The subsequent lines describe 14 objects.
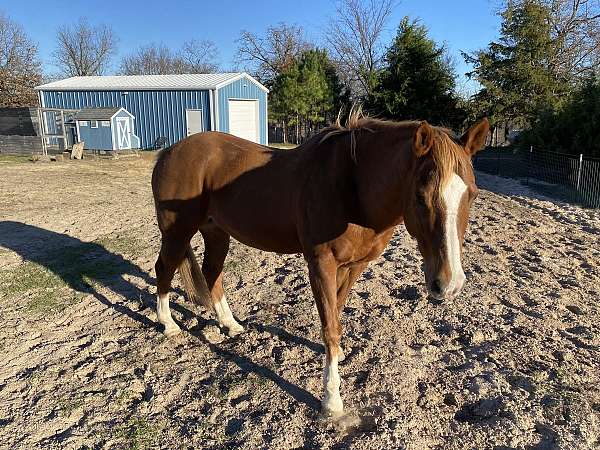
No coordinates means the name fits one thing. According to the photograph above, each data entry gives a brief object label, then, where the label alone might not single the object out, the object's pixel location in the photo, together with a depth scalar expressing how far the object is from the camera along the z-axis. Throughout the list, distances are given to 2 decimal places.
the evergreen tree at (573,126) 10.76
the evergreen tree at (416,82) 19.50
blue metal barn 18.16
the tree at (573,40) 19.48
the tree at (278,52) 35.19
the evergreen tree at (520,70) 18.50
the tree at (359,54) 28.31
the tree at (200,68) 48.41
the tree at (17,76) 27.00
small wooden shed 16.20
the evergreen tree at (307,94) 23.45
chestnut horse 1.87
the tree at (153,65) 49.16
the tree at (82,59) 42.44
